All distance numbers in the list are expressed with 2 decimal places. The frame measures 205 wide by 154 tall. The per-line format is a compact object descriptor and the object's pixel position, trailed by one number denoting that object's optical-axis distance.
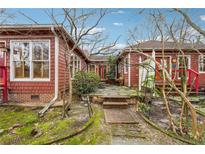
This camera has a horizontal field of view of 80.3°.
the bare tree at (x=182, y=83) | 1.88
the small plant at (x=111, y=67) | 7.87
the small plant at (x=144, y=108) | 2.74
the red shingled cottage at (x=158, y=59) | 3.42
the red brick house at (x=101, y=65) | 8.06
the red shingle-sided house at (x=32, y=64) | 3.62
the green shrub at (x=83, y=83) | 3.88
